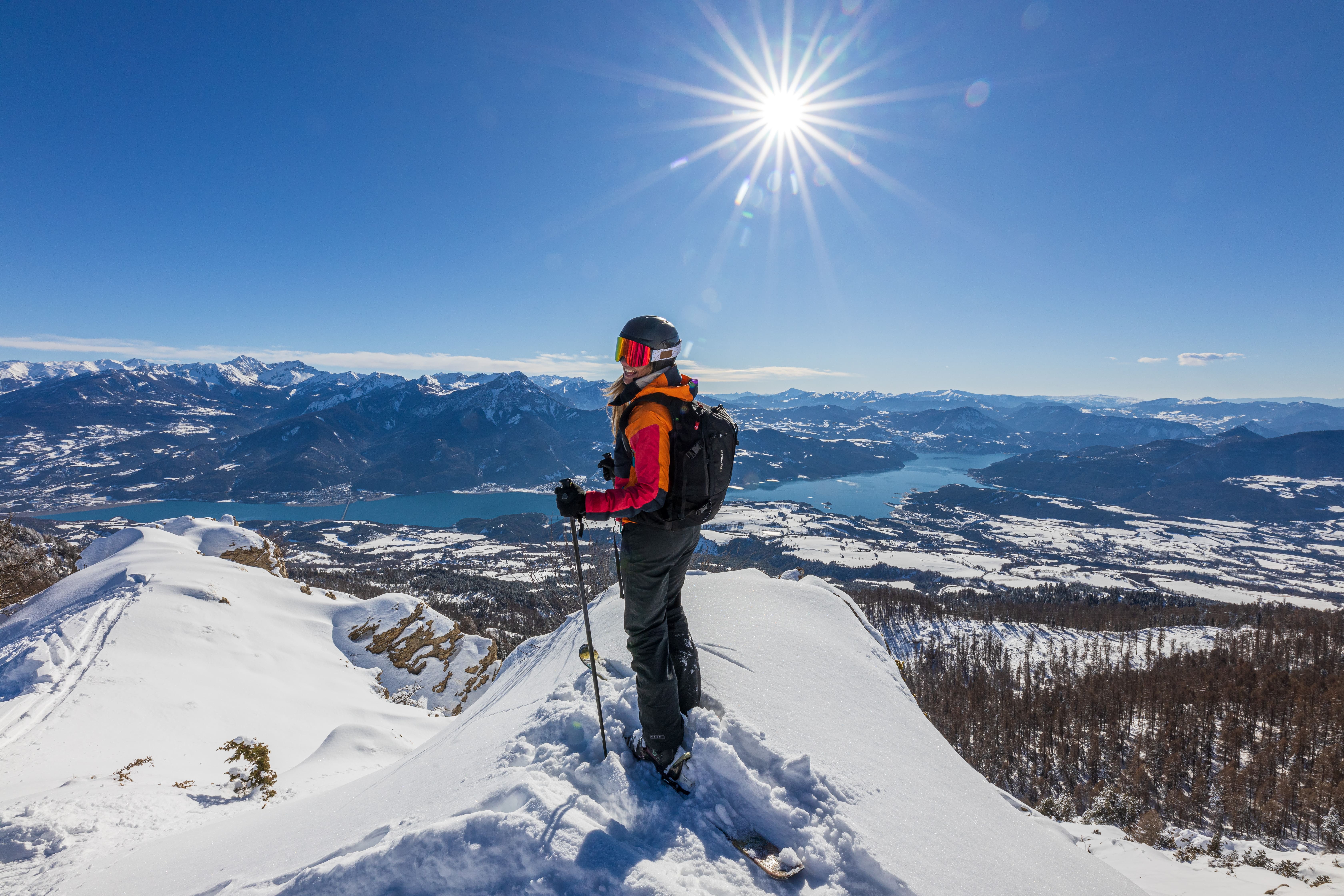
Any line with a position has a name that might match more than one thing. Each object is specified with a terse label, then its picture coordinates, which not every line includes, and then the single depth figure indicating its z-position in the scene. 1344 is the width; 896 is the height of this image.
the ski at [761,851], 3.38
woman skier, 4.12
